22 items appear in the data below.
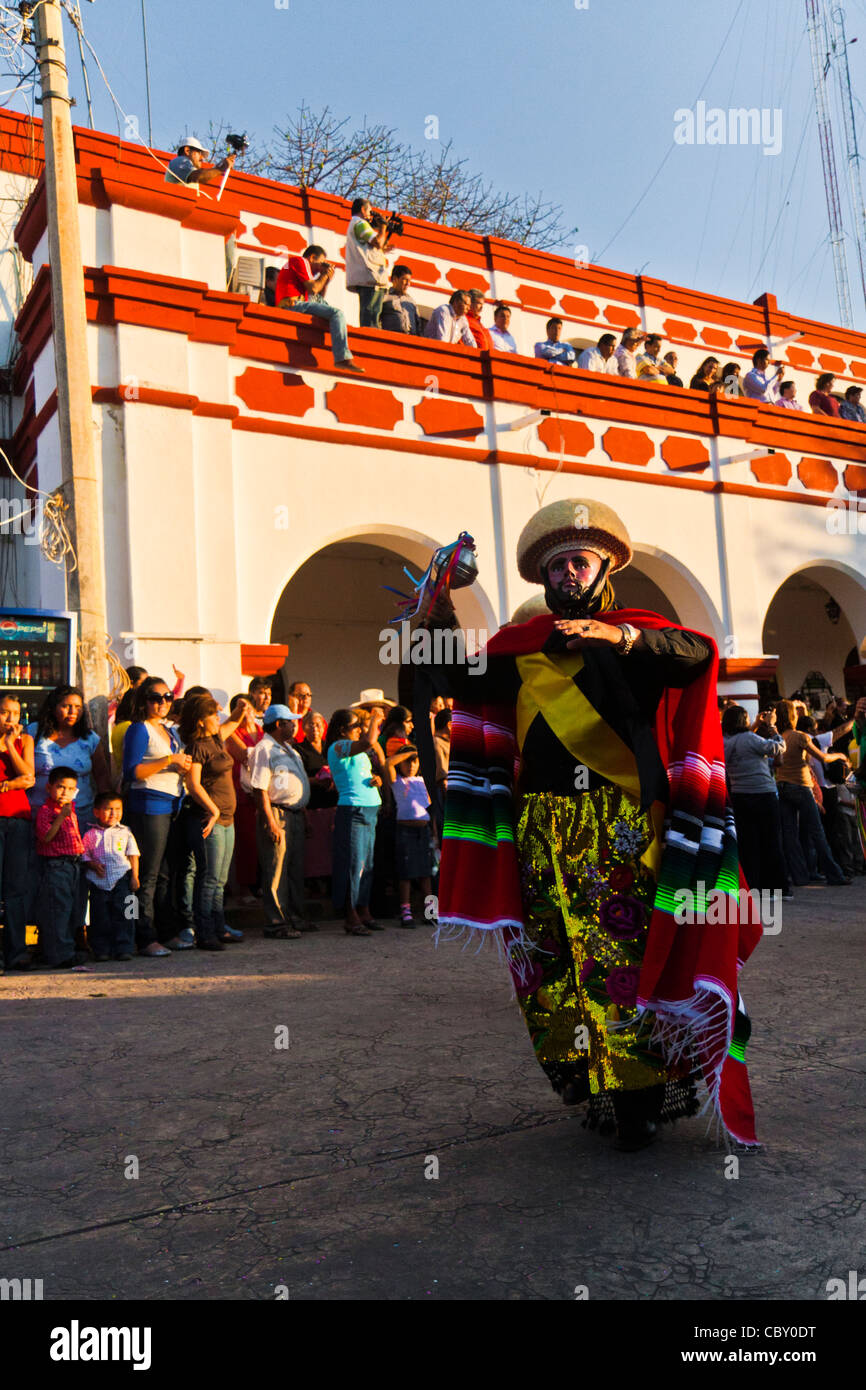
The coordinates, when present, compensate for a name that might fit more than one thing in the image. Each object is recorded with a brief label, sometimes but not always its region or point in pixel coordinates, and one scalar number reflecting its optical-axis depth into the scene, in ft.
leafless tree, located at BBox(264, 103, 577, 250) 81.25
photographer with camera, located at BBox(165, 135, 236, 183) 36.19
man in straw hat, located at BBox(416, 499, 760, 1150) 10.72
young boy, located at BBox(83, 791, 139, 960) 21.97
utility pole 25.46
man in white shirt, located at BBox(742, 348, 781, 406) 50.72
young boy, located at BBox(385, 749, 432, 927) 27.09
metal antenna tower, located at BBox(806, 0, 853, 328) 71.51
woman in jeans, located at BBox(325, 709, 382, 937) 25.57
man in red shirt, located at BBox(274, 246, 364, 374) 34.71
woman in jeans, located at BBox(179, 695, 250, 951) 23.45
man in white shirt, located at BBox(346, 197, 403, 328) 38.42
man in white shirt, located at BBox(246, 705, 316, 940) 25.12
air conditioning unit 38.91
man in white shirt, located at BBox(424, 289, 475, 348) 40.50
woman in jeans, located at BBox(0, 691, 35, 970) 21.45
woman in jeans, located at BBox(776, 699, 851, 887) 33.17
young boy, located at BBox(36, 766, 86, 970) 21.36
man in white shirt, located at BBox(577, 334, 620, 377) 44.39
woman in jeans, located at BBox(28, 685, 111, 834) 22.45
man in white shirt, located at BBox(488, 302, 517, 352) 43.95
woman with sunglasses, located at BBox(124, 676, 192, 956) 22.82
